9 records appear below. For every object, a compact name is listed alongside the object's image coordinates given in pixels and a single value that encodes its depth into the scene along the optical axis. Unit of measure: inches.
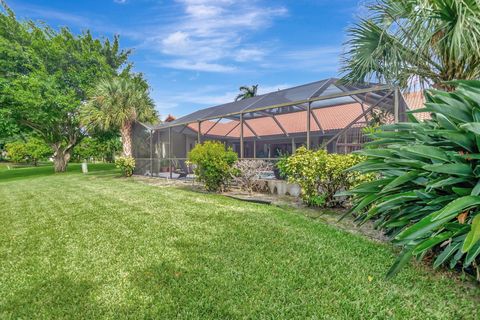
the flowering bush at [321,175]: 210.4
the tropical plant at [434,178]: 77.8
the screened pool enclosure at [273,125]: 273.0
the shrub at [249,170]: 328.2
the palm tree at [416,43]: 151.9
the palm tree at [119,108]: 564.7
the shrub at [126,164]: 582.6
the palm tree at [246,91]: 1053.8
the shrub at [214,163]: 329.1
